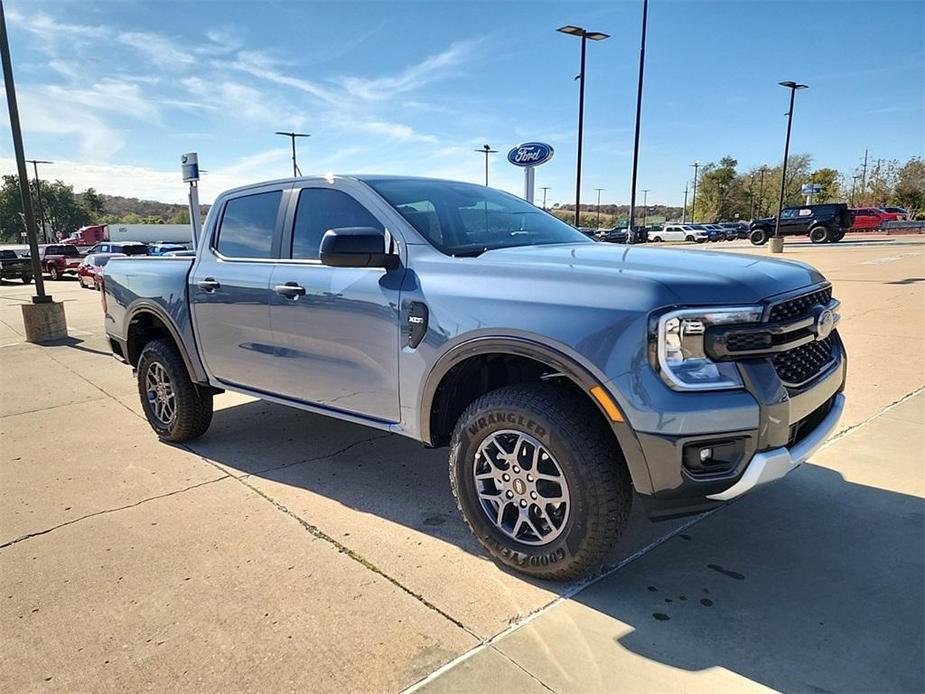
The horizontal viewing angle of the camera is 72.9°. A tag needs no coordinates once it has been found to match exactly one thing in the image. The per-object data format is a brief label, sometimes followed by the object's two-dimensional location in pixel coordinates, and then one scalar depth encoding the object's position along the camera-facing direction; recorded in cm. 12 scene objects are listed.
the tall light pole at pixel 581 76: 1977
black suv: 3259
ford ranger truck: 237
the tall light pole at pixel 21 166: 978
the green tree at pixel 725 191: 8331
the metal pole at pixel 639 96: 2086
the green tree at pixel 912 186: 6706
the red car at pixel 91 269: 2086
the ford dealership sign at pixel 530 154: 1485
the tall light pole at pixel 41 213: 5009
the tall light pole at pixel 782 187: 2818
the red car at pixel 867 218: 4375
